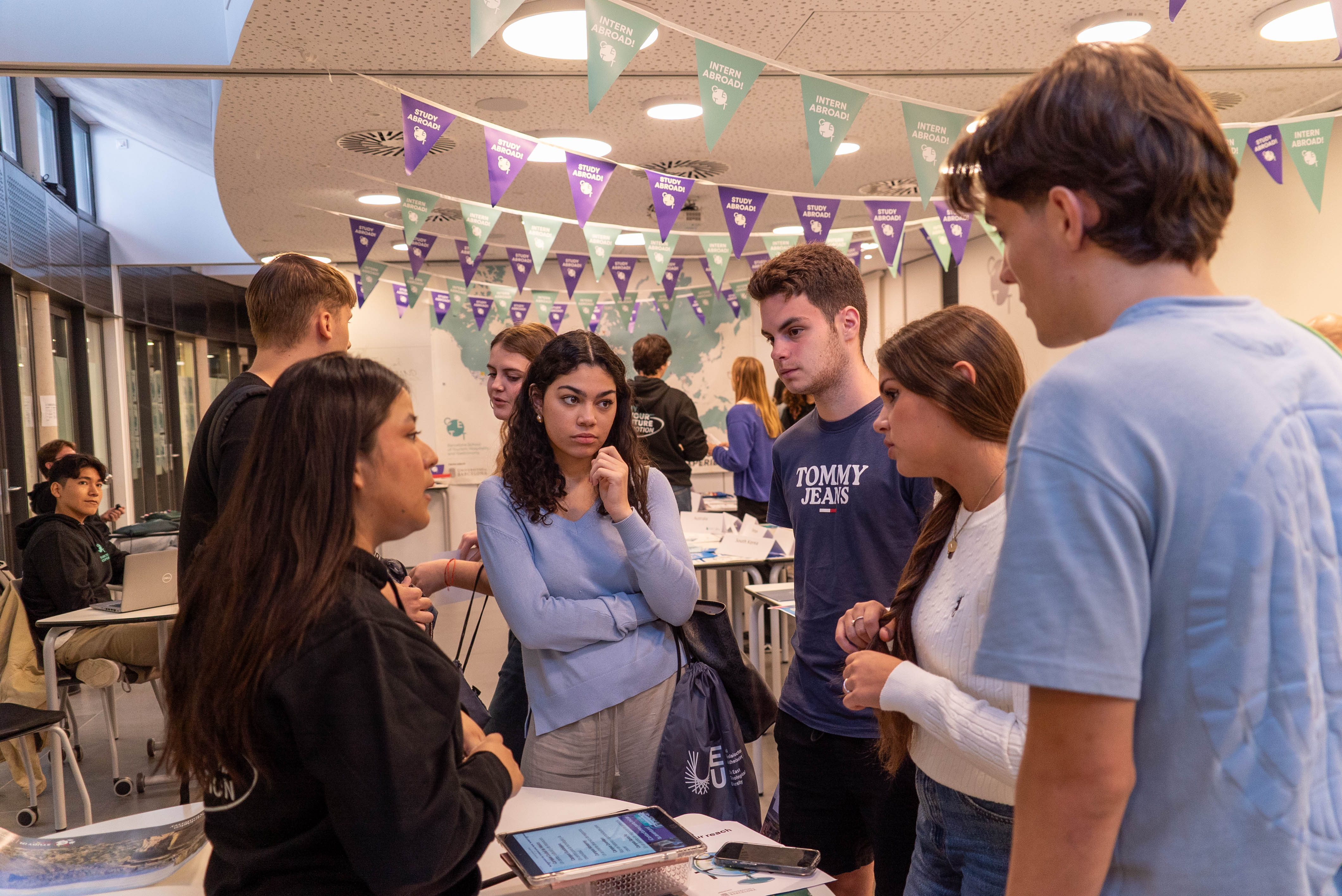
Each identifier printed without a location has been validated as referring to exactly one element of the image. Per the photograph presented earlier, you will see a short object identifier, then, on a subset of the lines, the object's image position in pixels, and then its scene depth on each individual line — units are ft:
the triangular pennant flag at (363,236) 21.77
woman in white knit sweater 3.91
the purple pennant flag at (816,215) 17.47
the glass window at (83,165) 30.45
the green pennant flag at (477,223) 19.24
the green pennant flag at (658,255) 19.69
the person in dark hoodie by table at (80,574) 13.73
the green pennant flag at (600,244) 19.53
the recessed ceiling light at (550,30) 11.46
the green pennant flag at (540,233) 19.48
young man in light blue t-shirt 2.12
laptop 13.41
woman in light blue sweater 6.19
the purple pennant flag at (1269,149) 14.03
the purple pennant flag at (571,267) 25.41
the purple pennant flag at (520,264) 25.61
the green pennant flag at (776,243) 21.25
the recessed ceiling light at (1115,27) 12.73
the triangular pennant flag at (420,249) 22.71
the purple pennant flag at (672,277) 26.30
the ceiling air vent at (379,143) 17.08
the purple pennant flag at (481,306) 30.37
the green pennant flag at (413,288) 26.30
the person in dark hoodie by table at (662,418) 19.19
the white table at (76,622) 12.95
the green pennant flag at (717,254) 20.90
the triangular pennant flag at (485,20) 7.94
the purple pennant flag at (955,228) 18.11
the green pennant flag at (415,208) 18.78
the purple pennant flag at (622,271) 25.66
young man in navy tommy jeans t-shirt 5.96
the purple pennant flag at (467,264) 24.18
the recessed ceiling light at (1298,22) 12.32
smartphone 4.54
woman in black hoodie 3.25
